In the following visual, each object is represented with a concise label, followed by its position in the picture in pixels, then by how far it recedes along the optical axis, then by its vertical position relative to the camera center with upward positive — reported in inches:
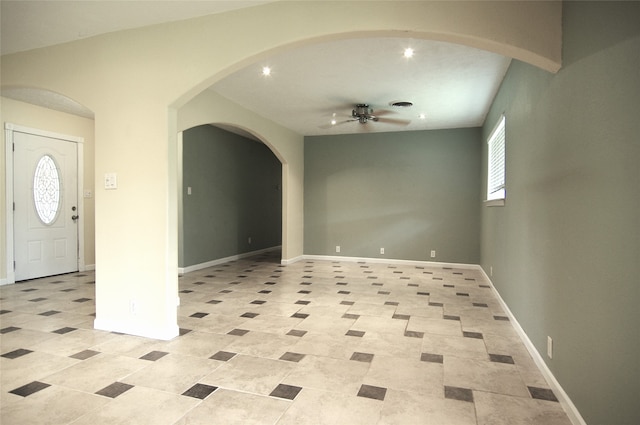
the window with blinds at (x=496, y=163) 185.5 +23.7
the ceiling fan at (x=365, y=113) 213.5 +53.9
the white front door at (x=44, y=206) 217.8 -0.8
